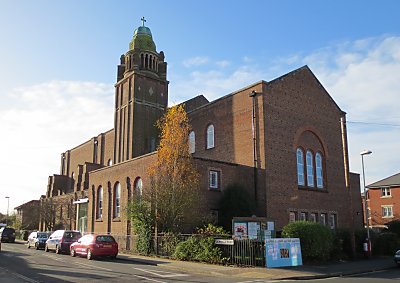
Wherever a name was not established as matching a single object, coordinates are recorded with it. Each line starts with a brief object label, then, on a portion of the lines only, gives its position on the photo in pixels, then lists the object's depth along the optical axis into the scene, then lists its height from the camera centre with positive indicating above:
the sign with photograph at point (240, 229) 23.00 -0.56
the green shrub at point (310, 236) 23.42 -1.00
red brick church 31.25 +6.20
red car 24.66 -1.63
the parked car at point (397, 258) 24.64 -2.33
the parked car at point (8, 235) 47.53 -1.78
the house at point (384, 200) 59.06 +2.63
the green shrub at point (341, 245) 26.44 -1.70
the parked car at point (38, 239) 35.12 -1.74
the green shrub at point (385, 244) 31.82 -1.94
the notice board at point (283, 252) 20.98 -1.73
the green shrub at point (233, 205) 28.67 +0.99
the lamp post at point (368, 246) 29.09 -1.95
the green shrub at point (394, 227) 39.09 -0.79
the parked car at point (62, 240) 29.53 -1.48
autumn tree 26.62 +2.55
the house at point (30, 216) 60.34 +0.47
